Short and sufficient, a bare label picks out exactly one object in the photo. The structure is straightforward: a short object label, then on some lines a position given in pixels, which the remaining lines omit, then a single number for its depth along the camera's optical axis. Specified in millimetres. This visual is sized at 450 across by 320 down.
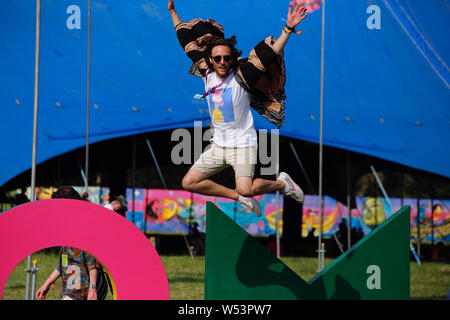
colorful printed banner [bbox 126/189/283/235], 23859
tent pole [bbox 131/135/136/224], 21484
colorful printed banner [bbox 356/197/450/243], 24109
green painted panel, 8672
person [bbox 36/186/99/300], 9109
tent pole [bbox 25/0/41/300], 10853
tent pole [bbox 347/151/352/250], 21741
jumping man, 9453
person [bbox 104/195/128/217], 11870
